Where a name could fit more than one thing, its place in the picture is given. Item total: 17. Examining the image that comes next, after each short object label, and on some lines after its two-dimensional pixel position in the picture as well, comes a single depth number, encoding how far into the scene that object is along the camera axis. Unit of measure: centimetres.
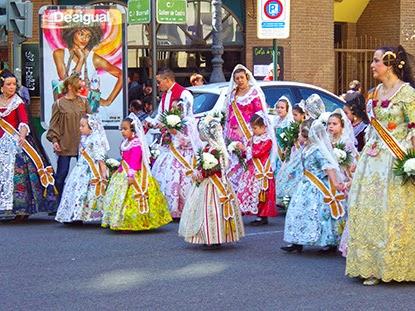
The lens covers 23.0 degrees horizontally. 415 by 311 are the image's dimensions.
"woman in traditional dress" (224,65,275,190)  1301
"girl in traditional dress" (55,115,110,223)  1237
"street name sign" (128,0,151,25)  1800
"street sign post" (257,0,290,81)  1670
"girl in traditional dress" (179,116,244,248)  1058
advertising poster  1706
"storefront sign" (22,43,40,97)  2261
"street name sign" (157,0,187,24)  1795
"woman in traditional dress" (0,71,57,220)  1267
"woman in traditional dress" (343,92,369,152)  1170
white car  1515
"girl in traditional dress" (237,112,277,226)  1265
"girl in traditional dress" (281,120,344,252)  1013
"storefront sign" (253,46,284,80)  2403
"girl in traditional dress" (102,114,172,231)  1182
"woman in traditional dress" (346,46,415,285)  848
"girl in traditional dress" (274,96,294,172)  1407
